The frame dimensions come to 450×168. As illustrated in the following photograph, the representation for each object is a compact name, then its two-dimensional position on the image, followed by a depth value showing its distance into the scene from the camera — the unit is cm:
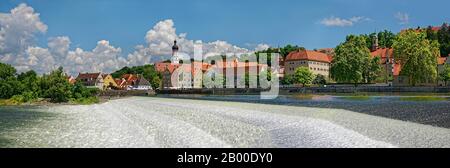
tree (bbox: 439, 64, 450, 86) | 12888
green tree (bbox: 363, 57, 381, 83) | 12344
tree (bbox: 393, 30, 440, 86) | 9769
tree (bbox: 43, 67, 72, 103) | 9362
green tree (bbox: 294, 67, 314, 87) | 16038
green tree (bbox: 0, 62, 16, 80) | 11438
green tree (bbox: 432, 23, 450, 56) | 17800
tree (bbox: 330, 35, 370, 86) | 11419
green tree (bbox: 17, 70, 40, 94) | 10192
